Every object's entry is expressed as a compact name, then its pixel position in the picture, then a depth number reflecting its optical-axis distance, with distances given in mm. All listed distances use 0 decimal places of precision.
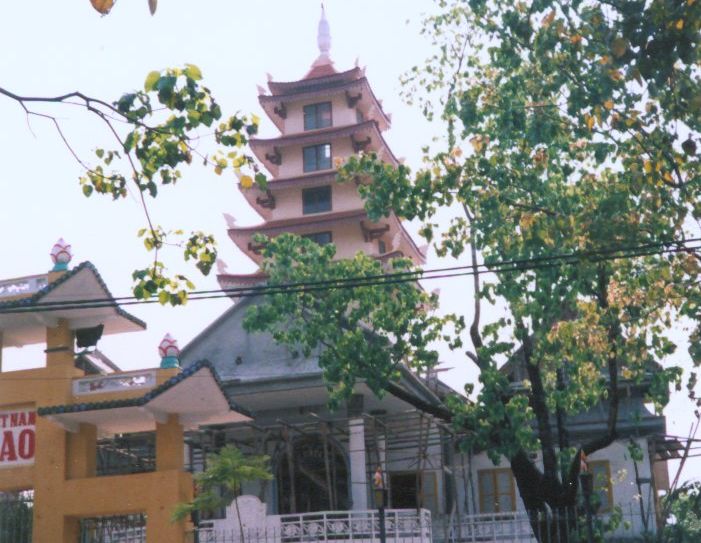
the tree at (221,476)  21275
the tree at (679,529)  21577
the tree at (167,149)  9602
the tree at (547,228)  16109
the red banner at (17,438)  23250
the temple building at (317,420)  27656
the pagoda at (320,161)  44781
